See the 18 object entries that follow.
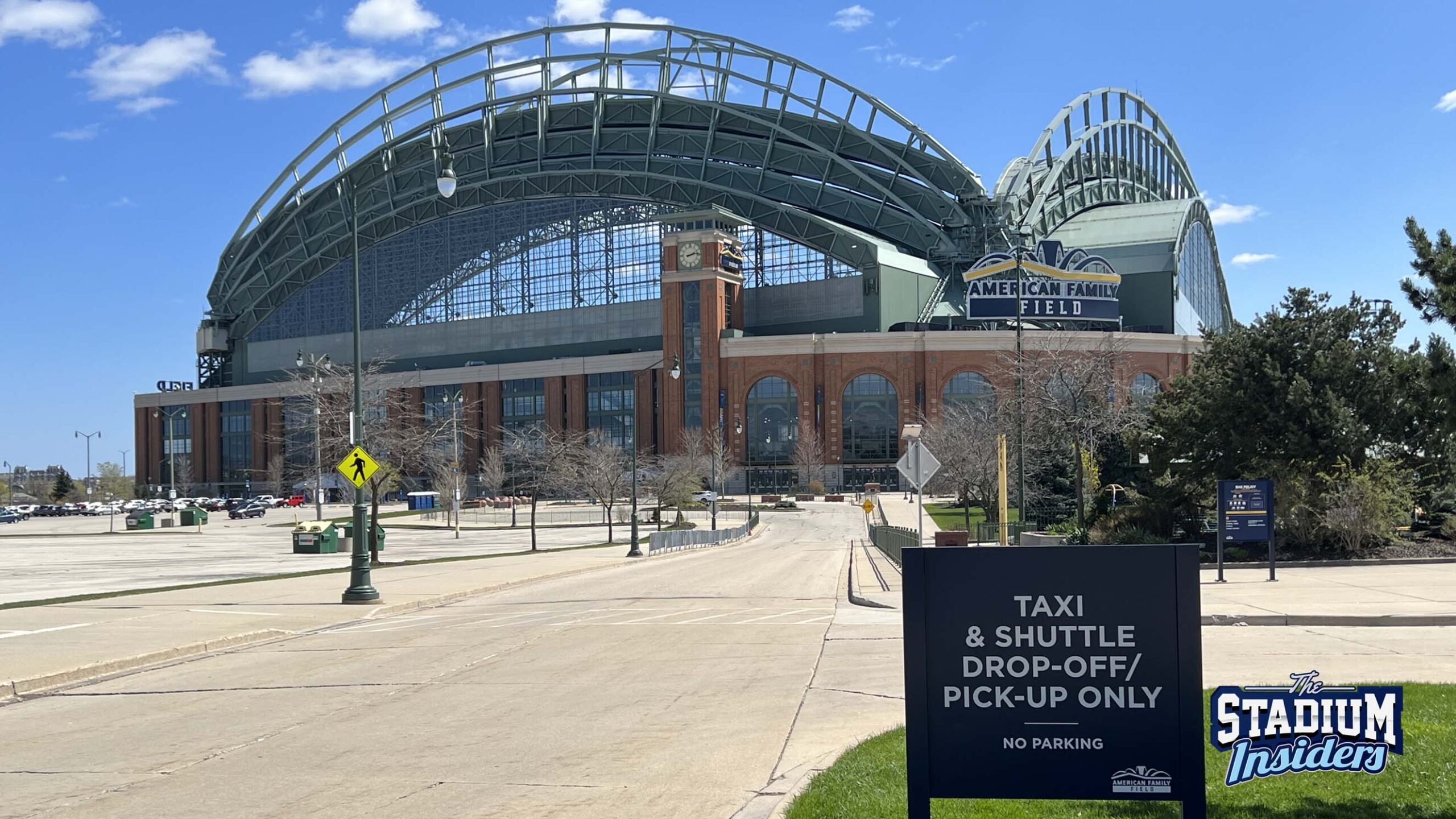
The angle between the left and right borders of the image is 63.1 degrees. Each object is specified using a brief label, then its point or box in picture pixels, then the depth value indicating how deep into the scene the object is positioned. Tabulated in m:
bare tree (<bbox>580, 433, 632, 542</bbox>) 75.06
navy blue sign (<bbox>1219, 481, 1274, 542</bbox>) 25.70
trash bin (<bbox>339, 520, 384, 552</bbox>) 49.69
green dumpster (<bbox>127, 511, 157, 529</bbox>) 80.44
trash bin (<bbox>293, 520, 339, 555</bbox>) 51.78
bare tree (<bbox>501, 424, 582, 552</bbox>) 86.19
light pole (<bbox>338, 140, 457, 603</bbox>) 24.31
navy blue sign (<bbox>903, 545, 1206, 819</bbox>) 5.67
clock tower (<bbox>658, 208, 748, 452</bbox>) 118.00
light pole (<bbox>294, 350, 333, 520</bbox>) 66.08
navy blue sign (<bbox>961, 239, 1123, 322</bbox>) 72.56
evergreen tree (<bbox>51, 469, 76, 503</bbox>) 151.12
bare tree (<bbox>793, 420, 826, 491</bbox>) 114.12
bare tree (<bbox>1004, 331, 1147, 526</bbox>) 40.38
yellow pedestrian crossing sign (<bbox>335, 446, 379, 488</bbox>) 24.39
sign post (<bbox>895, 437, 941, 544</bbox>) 24.89
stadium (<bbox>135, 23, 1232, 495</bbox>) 115.69
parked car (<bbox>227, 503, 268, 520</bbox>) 100.88
